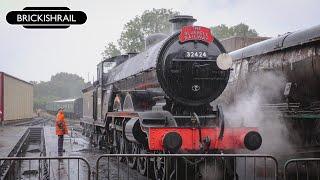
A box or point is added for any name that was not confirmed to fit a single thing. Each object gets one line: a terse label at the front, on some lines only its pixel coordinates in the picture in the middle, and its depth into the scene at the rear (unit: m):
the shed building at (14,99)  30.85
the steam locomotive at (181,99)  8.31
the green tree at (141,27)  54.41
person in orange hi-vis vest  14.18
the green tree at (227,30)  59.31
